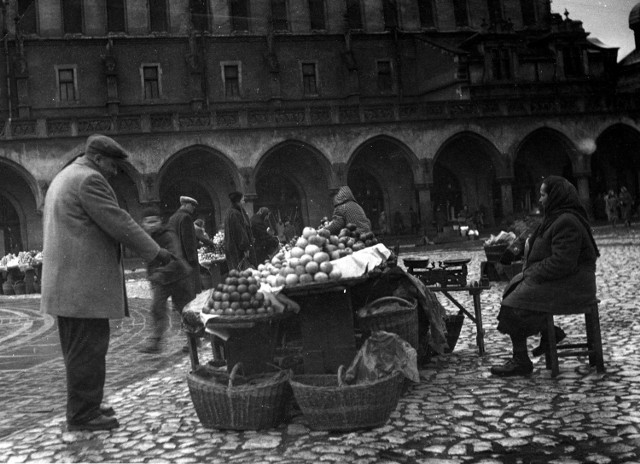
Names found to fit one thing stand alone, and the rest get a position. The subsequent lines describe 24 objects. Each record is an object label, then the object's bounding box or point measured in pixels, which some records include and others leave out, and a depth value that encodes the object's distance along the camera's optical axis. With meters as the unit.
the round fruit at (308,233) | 5.83
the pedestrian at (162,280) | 7.89
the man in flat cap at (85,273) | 4.82
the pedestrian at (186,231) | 8.80
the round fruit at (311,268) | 5.12
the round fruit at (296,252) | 5.43
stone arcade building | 28.45
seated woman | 5.62
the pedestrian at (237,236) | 10.50
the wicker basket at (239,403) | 4.63
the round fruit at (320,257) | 5.25
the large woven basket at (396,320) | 5.51
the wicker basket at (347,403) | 4.47
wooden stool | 5.61
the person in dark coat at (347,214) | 8.20
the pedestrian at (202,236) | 12.01
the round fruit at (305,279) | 5.06
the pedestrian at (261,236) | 12.16
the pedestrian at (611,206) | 30.30
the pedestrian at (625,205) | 28.93
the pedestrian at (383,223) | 32.75
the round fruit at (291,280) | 5.04
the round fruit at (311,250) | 5.41
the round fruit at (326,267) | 5.12
